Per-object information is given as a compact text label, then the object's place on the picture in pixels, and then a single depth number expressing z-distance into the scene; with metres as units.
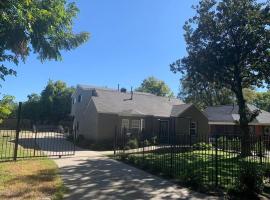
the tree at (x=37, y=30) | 6.01
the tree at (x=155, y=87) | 53.41
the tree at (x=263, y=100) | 46.81
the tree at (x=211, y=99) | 39.02
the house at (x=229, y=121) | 25.66
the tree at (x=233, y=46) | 13.87
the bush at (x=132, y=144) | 16.71
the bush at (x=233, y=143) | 10.09
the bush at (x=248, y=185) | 6.26
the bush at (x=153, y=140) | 18.90
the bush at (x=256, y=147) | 8.94
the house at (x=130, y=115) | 18.93
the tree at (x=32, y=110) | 34.93
